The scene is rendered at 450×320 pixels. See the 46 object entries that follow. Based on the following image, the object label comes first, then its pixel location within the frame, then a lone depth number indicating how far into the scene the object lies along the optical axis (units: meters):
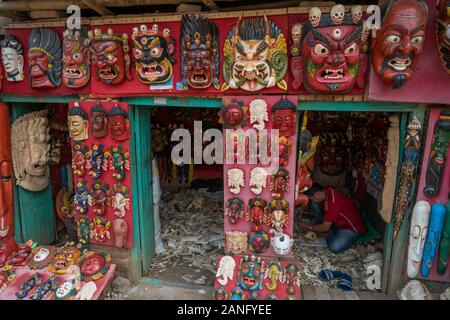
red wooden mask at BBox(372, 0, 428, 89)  3.11
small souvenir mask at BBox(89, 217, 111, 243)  4.42
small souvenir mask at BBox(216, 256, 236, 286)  3.86
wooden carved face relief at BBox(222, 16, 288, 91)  3.58
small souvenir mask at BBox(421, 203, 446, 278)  3.63
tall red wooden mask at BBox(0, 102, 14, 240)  4.46
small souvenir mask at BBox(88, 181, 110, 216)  4.30
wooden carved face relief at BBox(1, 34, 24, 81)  4.22
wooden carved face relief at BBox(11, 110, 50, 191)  4.65
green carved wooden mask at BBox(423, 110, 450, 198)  3.47
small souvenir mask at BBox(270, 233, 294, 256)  3.98
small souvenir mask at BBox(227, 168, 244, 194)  3.97
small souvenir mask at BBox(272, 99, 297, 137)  3.68
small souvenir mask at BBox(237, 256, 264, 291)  3.76
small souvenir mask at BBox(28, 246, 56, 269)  4.20
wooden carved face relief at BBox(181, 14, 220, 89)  3.62
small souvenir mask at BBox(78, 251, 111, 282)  4.06
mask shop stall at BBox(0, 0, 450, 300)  3.44
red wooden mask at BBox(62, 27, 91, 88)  4.00
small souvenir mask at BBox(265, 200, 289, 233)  3.95
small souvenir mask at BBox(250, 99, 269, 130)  3.75
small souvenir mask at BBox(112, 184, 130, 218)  4.29
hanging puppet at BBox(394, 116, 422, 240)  3.52
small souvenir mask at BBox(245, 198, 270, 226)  3.99
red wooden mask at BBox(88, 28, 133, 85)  3.82
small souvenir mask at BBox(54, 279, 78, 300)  3.76
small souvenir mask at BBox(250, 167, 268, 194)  3.93
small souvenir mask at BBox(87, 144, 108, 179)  4.23
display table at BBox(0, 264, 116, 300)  3.81
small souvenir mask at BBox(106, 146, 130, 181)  4.19
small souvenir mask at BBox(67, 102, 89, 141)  4.16
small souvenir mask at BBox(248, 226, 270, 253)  4.04
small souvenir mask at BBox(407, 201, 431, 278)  3.68
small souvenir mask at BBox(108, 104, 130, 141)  4.08
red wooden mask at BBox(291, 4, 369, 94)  3.31
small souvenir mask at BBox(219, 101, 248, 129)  3.75
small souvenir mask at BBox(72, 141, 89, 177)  4.28
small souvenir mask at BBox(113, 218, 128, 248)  4.33
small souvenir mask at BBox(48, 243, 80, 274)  4.08
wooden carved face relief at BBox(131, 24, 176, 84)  3.76
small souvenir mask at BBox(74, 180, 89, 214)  4.38
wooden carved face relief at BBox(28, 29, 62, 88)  4.13
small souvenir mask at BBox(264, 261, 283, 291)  3.76
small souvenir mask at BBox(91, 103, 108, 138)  4.09
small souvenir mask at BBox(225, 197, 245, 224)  4.02
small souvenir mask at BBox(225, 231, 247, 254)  4.09
